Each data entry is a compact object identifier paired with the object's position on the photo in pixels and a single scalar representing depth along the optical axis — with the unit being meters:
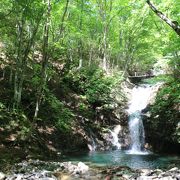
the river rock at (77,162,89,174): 10.46
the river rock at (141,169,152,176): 9.77
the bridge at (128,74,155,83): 35.62
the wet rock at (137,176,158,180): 8.93
